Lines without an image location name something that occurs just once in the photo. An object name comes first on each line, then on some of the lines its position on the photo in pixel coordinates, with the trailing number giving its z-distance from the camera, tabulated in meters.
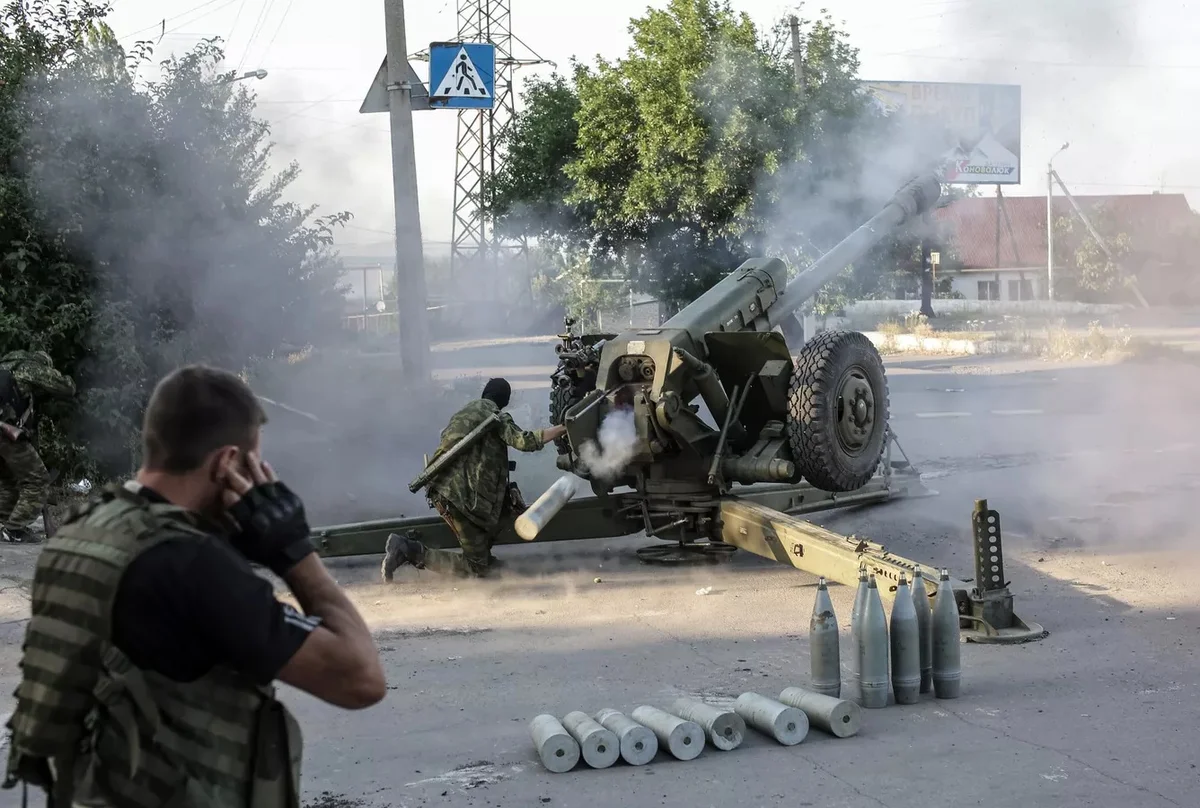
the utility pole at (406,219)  14.24
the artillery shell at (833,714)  5.33
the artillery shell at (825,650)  5.80
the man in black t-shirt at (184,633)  2.28
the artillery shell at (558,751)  5.07
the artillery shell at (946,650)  5.84
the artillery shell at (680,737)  5.14
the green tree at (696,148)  18.88
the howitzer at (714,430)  8.45
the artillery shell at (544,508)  7.57
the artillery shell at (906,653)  5.80
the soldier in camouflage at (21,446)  9.88
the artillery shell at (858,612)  5.79
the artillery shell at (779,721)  5.27
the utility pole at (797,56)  19.34
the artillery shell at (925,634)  5.93
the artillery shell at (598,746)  5.09
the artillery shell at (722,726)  5.20
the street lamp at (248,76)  12.77
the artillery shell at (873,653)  5.76
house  48.44
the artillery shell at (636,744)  5.11
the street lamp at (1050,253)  43.62
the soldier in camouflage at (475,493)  8.78
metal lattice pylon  30.05
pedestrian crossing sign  13.91
